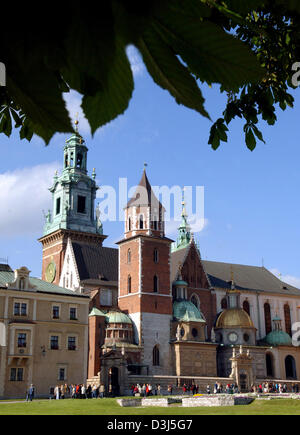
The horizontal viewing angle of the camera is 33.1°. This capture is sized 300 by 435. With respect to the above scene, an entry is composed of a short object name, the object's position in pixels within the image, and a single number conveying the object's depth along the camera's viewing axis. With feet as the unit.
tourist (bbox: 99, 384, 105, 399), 127.85
